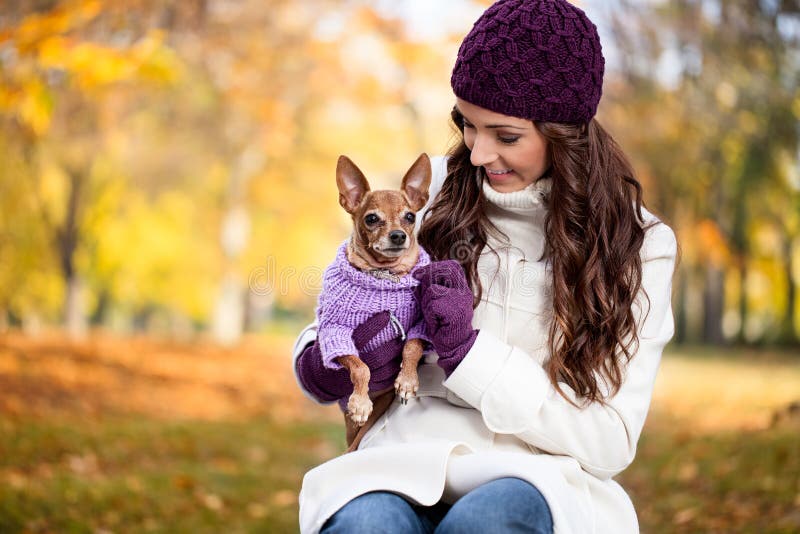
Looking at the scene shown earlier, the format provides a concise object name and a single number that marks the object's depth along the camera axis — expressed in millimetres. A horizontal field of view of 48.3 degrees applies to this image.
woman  2525
